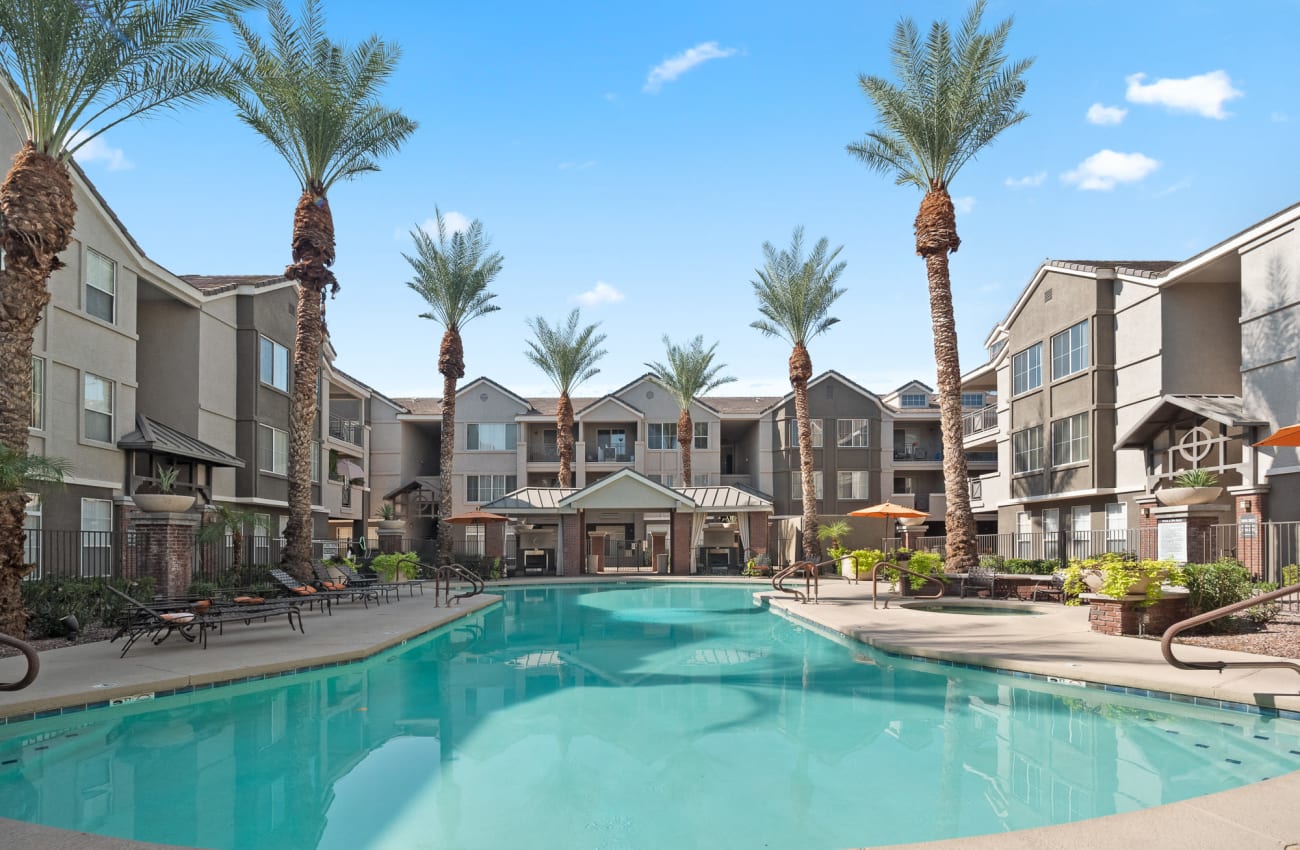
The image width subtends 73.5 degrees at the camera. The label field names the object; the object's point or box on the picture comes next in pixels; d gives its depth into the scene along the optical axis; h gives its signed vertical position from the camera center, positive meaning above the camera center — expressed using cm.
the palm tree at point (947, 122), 2292 +954
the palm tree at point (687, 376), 4444 +513
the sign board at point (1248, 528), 1691 -98
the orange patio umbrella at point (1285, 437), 1083 +53
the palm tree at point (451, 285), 3488 +761
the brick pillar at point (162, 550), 1593 -143
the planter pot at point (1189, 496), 1745 -36
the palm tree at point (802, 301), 3538 +718
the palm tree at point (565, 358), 4316 +584
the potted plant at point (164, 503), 1586 -55
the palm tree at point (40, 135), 1252 +516
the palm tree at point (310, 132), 2033 +824
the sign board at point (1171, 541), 1639 -120
